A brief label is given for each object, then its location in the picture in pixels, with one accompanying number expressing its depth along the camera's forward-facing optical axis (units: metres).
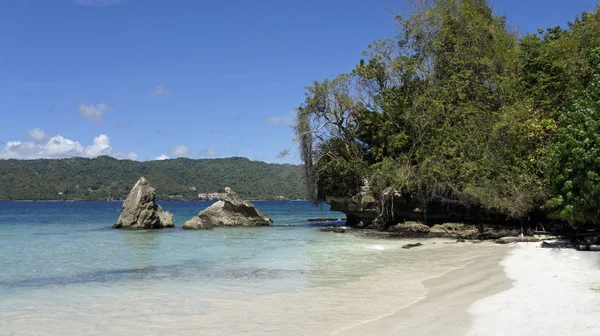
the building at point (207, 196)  114.25
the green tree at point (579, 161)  13.97
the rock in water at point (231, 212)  35.38
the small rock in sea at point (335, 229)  29.13
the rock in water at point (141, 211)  33.16
